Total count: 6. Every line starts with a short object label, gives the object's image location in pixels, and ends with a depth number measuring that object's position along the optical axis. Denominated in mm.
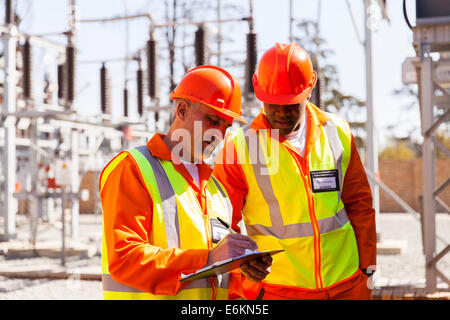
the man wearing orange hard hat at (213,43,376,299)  2482
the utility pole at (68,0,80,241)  9078
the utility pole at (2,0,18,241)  11219
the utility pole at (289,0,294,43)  9217
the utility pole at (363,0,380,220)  8797
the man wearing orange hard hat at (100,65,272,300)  1622
